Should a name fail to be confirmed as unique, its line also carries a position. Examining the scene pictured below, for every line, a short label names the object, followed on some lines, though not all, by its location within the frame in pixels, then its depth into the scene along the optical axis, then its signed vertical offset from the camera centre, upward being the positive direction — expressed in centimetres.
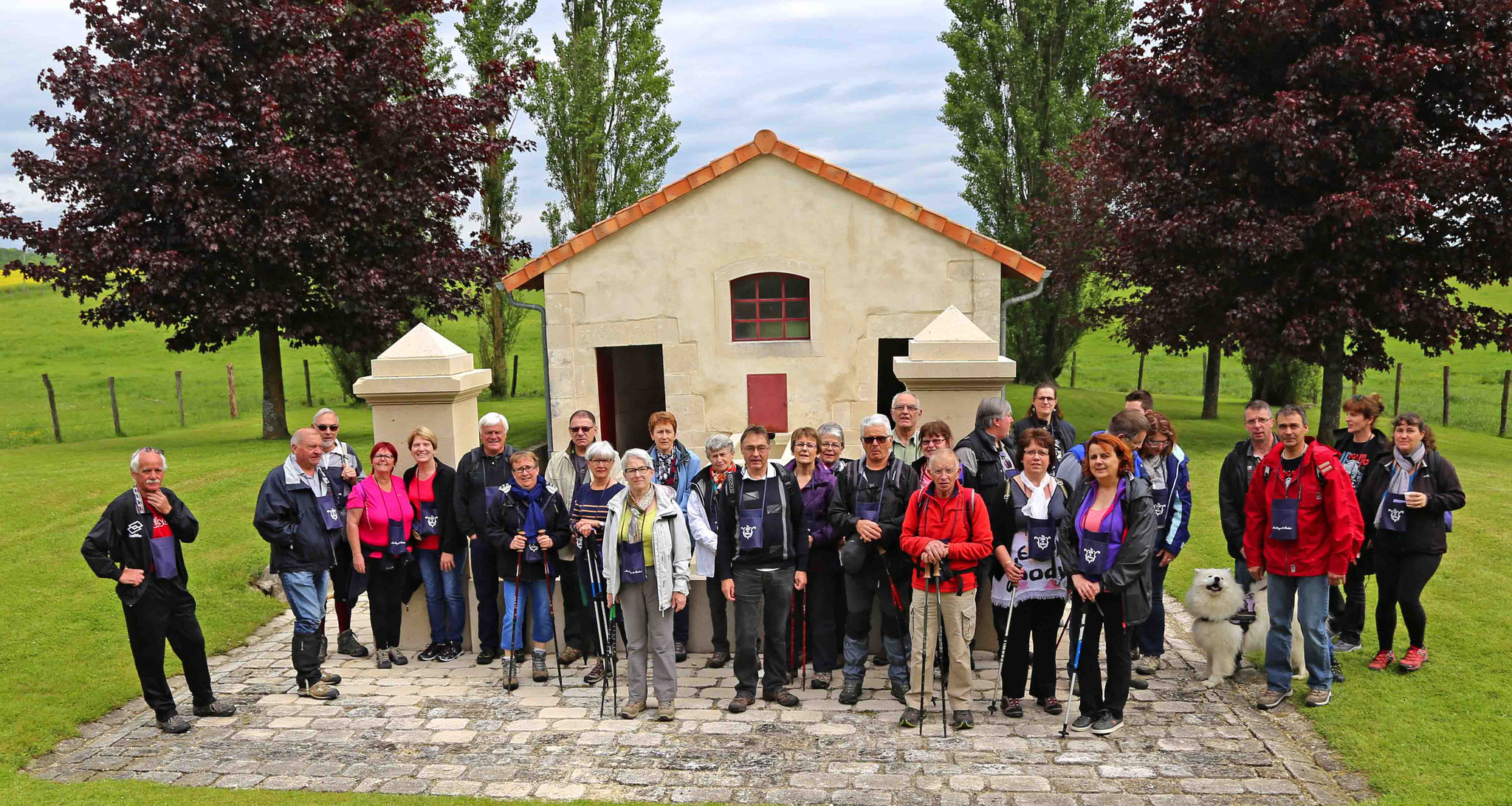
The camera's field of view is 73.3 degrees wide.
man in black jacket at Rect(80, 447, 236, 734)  623 -125
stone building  1411 +72
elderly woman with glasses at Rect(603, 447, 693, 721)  651 -138
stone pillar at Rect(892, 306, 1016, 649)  743 -32
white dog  682 -208
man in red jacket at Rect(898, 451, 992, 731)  616 -138
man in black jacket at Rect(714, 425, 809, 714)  659 -142
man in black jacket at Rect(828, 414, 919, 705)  653 -135
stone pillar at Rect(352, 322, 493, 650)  794 -33
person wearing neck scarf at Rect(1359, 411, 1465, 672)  668 -136
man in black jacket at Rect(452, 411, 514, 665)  732 -94
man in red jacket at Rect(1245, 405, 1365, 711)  629 -138
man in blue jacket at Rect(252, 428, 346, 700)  689 -120
